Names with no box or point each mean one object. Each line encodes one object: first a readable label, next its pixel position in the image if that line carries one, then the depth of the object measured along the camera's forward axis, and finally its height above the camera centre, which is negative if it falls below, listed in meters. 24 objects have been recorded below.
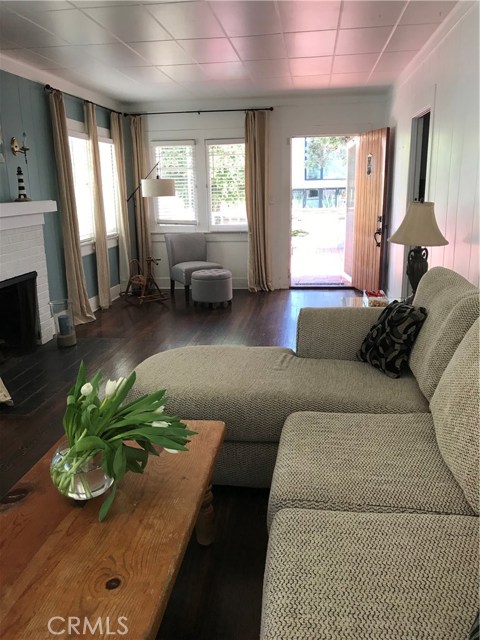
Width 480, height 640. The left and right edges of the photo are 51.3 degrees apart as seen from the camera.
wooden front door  5.96 -0.24
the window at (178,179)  7.00 +0.19
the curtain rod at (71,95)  4.83 +1.05
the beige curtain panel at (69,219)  4.97 -0.23
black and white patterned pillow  2.42 -0.72
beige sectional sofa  1.13 -0.89
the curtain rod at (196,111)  6.58 +1.07
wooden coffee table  1.08 -0.88
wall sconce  4.39 +0.44
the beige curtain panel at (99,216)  5.73 -0.24
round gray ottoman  6.03 -1.11
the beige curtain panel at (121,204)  6.52 -0.12
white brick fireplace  4.18 -0.41
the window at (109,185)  6.43 +0.13
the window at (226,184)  6.90 +0.12
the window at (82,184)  5.59 +0.13
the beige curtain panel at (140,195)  6.86 -0.01
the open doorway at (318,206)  8.75 -0.30
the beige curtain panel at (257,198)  6.61 -0.09
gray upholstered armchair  6.67 -0.82
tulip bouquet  1.41 -0.68
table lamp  3.18 -0.26
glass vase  1.42 -0.78
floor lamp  6.33 -1.05
